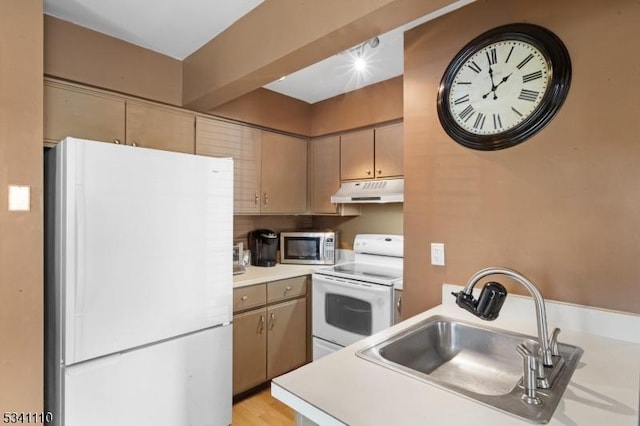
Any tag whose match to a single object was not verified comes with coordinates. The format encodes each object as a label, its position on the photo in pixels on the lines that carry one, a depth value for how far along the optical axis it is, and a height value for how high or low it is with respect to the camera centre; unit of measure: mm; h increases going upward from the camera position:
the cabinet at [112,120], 1812 +568
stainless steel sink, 1021 -513
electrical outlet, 1646 -202
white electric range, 2182 -569
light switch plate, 1450 +63
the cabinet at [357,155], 2807 +505
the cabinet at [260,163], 2531 +437
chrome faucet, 982 -278
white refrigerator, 1442 -360
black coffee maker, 2861 -300
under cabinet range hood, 2512 +173
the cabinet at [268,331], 2324 -886
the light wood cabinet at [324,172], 3061 +382
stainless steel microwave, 3000 -315
